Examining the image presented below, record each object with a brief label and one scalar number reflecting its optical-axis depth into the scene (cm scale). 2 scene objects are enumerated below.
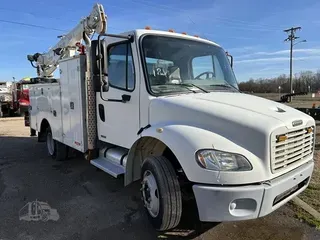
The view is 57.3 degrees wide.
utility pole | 4487
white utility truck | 275
